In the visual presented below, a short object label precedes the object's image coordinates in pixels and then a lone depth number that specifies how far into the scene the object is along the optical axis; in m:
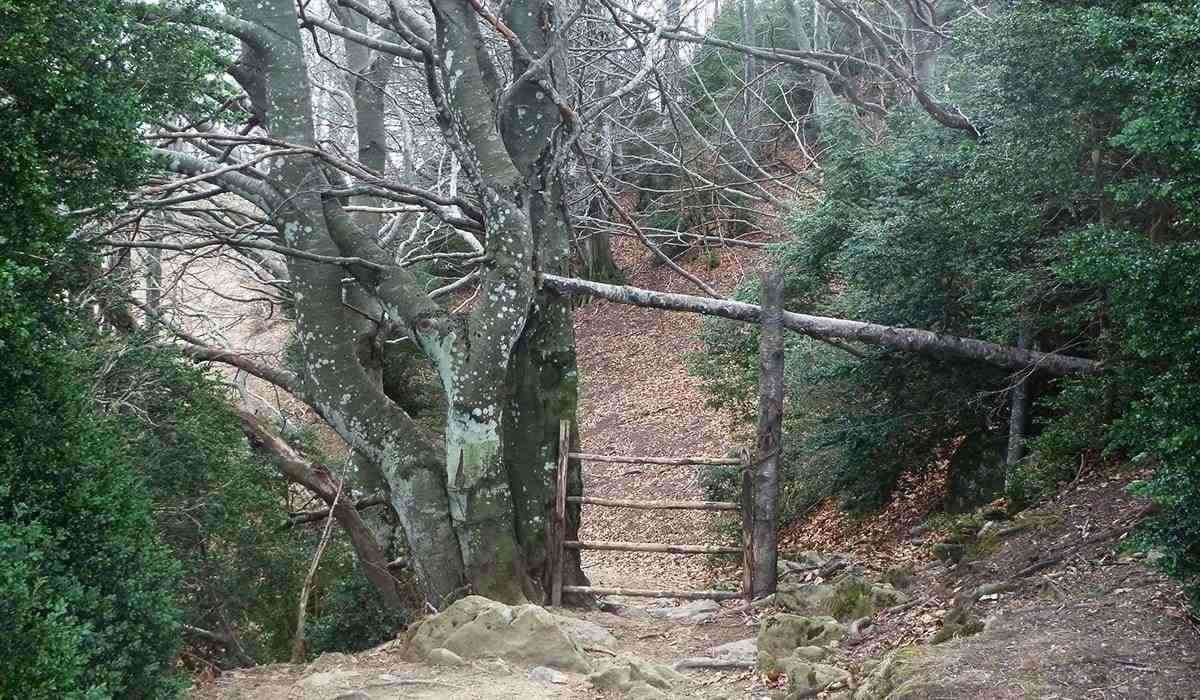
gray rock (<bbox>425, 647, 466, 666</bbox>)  5.75
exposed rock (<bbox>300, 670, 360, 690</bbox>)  5.57
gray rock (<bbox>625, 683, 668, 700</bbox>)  5.19
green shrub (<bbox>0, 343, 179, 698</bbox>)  3.51
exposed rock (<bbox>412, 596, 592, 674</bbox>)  5.76
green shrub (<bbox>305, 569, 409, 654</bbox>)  8.67
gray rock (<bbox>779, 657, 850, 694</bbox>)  5.18
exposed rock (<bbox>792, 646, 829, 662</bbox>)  5.77
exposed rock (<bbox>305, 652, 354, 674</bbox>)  6.19
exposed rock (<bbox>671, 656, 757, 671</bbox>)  6.23
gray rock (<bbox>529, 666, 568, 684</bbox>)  5.50
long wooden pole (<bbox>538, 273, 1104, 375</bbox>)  7.91
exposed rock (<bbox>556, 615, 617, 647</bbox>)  6.46
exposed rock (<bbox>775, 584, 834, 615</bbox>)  7.18
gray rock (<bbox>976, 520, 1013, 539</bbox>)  7.09
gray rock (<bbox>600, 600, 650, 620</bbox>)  8.23
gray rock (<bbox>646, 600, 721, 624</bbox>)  7.99
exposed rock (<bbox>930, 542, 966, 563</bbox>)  7.44
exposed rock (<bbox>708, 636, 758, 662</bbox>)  6.47
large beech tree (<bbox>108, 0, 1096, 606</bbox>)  7.20
